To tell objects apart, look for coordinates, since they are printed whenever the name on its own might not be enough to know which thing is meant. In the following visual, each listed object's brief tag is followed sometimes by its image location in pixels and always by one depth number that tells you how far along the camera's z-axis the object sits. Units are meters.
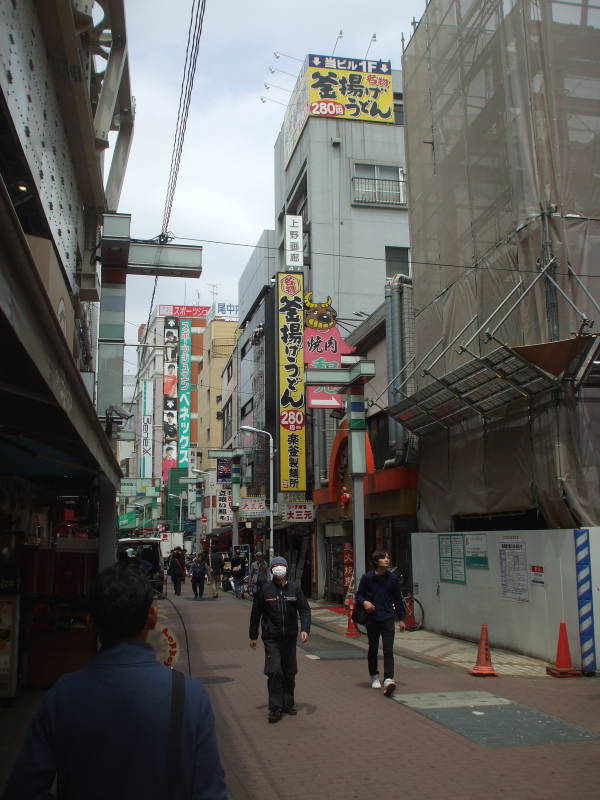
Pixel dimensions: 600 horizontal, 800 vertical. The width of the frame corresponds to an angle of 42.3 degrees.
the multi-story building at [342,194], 33.22
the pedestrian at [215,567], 30.53
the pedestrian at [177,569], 32.66
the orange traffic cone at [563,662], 10.80
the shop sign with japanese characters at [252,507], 30.64
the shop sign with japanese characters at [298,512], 25.81
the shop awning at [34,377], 3.61
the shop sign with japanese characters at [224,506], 47.03
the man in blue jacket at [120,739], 2.36
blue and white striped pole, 10.88
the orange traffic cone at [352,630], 16.41
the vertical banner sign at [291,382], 27.91
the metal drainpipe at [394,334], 19.59
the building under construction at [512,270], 12.09
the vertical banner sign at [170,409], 78.00
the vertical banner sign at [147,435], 89.31
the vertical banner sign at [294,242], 32.62
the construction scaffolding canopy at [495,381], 11.54
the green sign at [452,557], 14.84
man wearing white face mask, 8.39
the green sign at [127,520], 40.96
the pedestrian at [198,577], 29.05
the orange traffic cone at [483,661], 10.88
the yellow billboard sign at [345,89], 34.59
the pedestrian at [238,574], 30.20
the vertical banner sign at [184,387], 70.56
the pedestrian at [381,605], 9.69
